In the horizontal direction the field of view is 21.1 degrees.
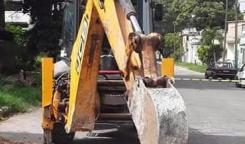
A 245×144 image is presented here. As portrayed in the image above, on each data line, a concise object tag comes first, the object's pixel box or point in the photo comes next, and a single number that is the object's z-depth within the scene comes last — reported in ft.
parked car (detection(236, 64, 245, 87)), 120.37
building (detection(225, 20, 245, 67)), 227.20
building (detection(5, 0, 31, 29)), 94.07
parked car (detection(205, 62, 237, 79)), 162.87
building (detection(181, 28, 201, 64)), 326.44
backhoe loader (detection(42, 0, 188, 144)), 18.47
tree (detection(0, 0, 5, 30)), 94.22
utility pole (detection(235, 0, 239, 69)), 205.28
